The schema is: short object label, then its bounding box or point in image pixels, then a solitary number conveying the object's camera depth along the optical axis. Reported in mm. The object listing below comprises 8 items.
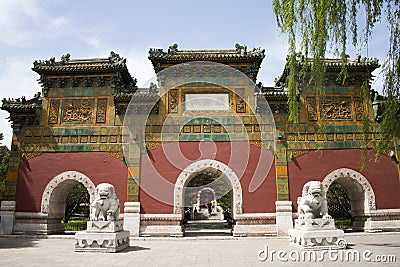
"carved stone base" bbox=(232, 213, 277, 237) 10750
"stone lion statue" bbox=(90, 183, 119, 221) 7477
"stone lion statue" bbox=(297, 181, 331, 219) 7465
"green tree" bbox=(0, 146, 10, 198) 16784
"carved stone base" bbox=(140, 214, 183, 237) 10875
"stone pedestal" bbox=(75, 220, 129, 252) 7141
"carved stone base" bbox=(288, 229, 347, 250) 7113
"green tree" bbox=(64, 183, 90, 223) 17891
